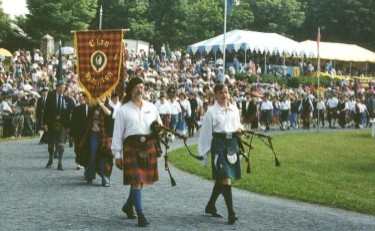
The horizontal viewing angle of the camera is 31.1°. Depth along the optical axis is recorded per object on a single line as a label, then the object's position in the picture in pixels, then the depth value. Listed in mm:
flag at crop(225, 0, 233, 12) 27781
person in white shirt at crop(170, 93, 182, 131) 25719
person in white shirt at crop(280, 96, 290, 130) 34206
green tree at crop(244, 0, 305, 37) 73438
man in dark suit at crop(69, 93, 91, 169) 13141
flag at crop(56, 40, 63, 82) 22531
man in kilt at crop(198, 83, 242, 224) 9312
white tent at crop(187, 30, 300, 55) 39000
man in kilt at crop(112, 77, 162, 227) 8945
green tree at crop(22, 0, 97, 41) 53500
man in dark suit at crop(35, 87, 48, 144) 18344
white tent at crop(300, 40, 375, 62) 59594
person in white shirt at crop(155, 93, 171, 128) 25156
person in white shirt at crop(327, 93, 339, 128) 37844
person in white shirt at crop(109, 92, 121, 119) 14488
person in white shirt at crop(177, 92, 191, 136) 26812
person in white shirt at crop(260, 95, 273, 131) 32344
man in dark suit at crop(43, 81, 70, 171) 15367
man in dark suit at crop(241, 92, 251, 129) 30848
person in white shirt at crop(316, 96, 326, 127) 37344
